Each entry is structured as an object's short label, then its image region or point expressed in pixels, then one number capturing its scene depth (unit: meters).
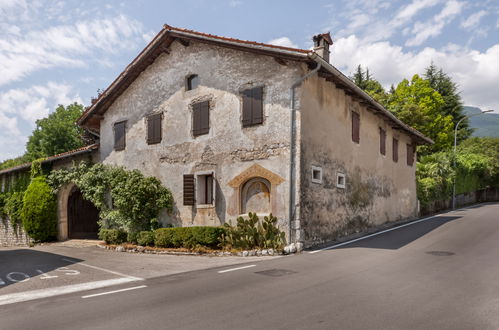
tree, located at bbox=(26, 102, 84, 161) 35.28
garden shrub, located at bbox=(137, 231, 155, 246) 14.04
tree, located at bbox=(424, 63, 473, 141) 38.38
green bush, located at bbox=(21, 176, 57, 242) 18.41
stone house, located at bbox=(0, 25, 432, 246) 12.16
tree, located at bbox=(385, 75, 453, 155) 33.22
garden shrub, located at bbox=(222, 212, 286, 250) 11.73
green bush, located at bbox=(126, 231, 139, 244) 15.01
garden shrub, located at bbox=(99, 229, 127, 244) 15.70
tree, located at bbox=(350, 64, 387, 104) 42.16
